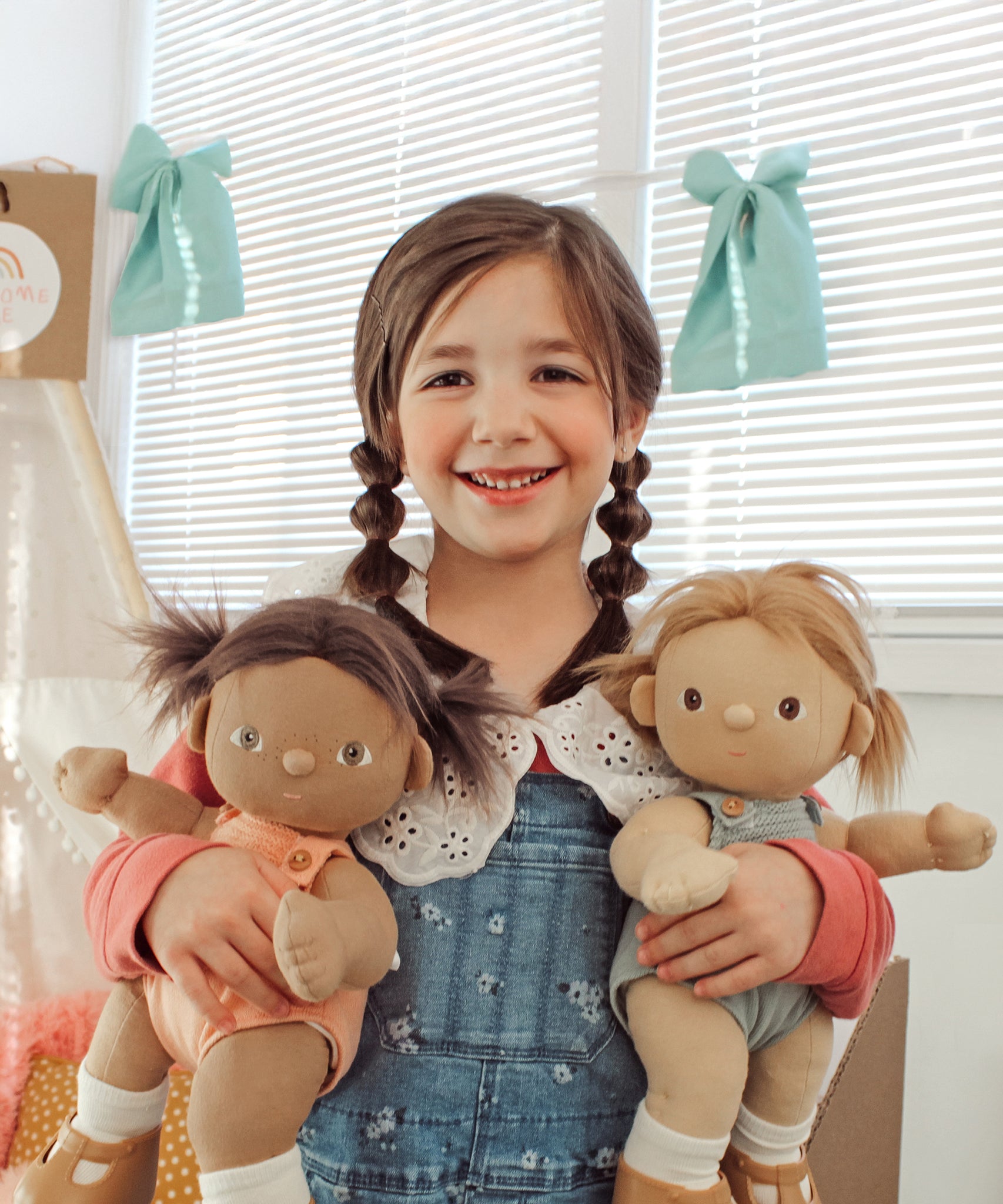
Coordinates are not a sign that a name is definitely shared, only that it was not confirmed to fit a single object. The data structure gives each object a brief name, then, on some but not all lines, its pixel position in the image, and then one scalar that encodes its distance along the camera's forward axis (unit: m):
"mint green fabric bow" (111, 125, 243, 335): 1.95
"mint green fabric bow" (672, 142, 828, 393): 1.41
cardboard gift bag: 1.61
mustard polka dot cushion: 1.15
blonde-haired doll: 0.68
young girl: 0.69
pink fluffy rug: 1.31
